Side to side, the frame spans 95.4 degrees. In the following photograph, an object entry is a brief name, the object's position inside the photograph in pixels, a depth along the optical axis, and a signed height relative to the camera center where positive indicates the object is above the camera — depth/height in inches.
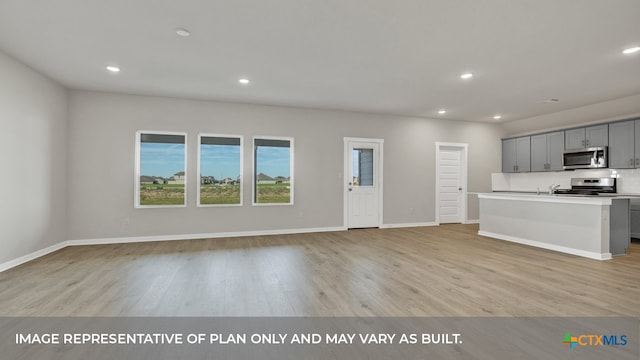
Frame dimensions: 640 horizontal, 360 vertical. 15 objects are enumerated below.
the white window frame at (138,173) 220.5 +4.7
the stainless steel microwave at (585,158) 245.4 +21.6
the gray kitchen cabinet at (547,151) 279.4 +31.1
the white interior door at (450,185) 312.8 -3.7
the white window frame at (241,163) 234.7 +14.3
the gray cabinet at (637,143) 225.1 +31.1
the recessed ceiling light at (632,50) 145.2 +67.3
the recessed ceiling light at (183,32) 127.1 +65.4
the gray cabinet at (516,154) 307.0 +30.3
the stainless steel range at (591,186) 245.8 -3.4
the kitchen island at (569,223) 173.8 -26.9
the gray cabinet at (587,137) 247.1 +40.7
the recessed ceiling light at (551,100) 236.2 +67.7
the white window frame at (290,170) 248.4 +8.5
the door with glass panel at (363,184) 277.4 -3.0
